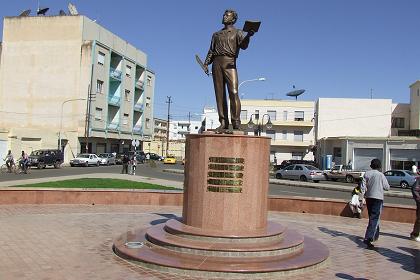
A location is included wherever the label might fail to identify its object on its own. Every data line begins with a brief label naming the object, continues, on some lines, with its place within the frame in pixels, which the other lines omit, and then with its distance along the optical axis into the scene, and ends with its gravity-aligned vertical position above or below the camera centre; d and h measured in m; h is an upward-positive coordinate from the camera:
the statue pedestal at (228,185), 8.64 -0.47
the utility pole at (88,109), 55.38 +5.18
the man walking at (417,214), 10.37 -1.01
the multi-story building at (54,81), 55.53 +8.38
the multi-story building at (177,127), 138.89 +9.08
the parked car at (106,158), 51.88 -0.43
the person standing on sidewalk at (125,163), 33.20 -0.56
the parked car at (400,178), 34.08 -0.76
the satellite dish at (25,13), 58.44 +16.93
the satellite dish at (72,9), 58.50 +17.70
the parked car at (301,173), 35.00 -0.77
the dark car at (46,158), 40.78 -0.56
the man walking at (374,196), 9.41 -0.61
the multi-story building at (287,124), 67.19 +5.31
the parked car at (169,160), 65.81 -0.42
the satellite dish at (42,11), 58.98 +17.36
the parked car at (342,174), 37.08 -0.72
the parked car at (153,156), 73.39 +0.00
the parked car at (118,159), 57.53 -0.51
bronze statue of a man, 9.56 +1.92
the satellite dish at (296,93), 76.00 +11.12
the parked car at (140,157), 61.01 -0.15
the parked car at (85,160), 48.53 -0.69
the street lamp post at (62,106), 55.44 +5.36
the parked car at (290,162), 51.56 +0.04
